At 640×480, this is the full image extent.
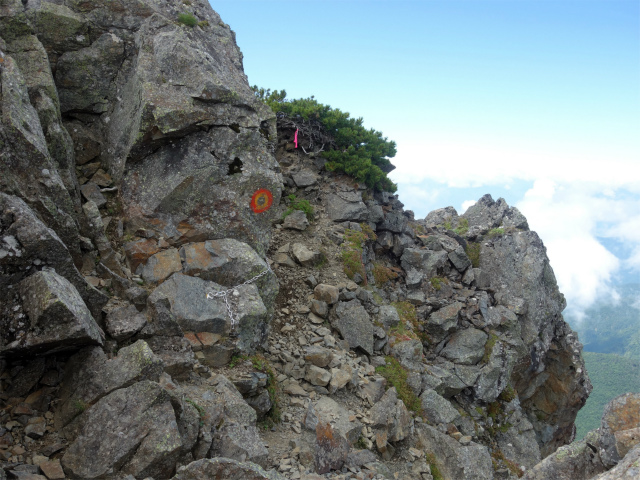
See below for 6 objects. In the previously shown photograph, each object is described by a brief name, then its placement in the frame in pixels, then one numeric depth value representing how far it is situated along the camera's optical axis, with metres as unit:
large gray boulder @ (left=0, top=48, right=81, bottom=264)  10.99
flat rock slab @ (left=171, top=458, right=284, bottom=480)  8.38
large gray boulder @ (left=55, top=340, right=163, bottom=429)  9.53
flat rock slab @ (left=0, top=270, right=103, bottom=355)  9.05
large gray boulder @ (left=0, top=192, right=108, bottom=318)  9.51
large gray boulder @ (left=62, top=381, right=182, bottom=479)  8.79
